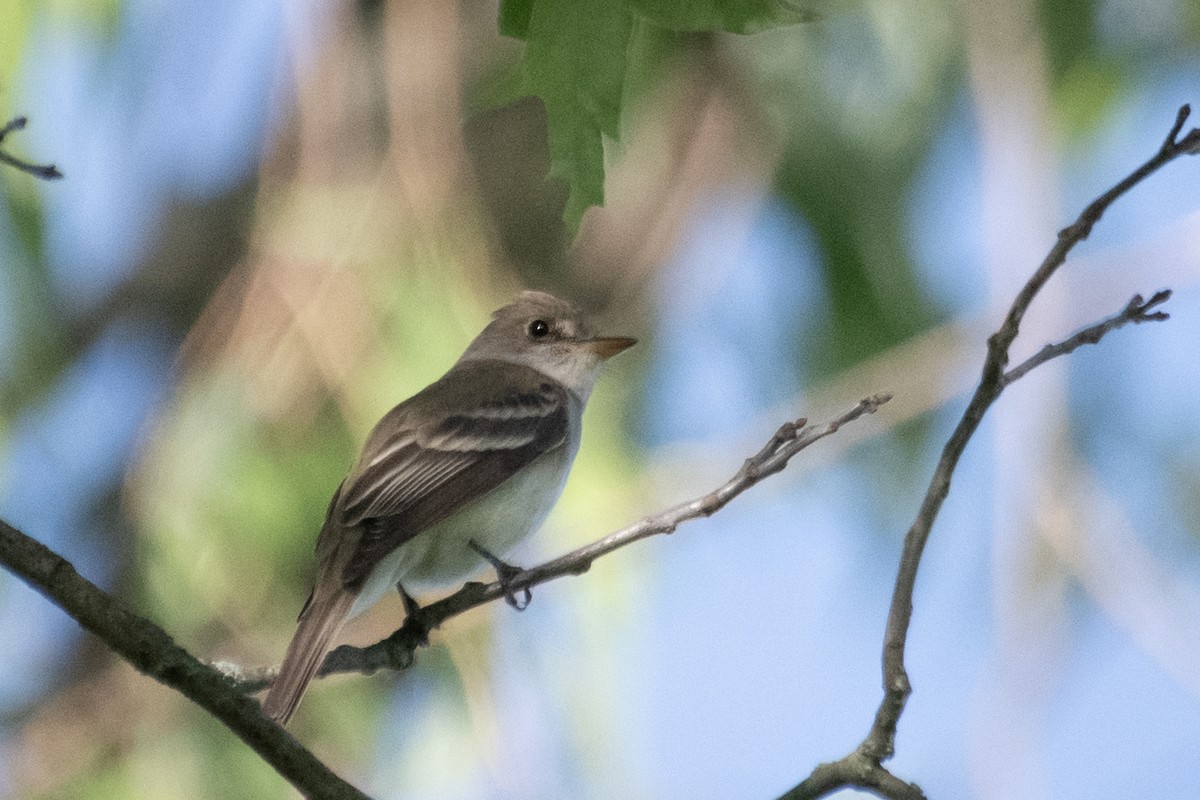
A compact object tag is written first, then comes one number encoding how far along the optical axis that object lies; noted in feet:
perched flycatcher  23.08
